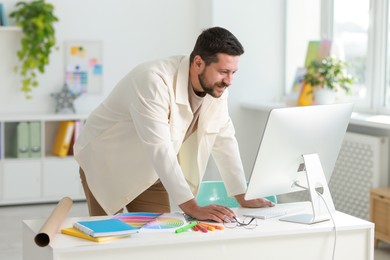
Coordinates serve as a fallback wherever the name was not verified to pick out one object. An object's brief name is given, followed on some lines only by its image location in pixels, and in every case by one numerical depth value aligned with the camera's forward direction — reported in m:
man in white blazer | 2.92
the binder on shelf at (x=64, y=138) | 6.40
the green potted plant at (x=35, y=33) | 6.30
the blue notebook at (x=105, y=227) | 2.62
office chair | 3.43
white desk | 2.58
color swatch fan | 2.78
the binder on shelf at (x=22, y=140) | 6.24
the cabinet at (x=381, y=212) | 4.82
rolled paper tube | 2.55
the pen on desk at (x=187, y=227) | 2.74
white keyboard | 3.03
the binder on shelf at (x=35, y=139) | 6.28
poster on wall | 6.66
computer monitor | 2.84
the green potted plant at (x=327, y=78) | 5.52
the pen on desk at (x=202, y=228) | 2.75
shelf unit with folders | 6.27
